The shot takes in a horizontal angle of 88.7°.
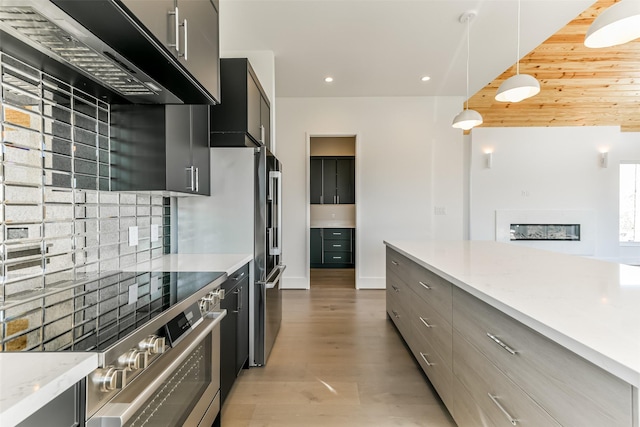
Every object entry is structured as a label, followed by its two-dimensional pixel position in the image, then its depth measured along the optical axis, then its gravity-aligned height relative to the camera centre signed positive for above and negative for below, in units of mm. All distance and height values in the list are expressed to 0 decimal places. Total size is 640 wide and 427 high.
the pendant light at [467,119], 2971 +866
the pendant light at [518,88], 2292 +890
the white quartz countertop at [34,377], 532 -306
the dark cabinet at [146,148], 1685 +348
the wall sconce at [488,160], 5906 +974
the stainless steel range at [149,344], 776 -383
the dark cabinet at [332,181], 6367 +643
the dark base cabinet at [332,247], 6344 -649
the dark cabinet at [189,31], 1110 +724
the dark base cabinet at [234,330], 1773 -700
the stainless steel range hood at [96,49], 957 +588
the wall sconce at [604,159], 5910 +968
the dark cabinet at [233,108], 2348 +763
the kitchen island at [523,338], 792 -412
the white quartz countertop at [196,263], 1786 -291
